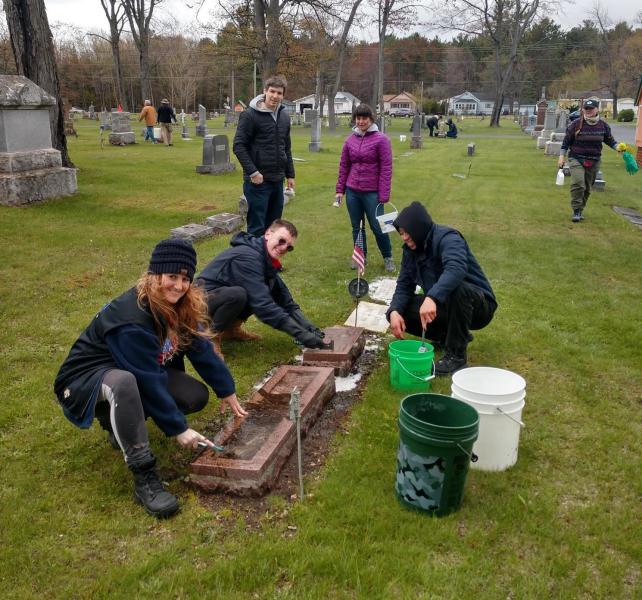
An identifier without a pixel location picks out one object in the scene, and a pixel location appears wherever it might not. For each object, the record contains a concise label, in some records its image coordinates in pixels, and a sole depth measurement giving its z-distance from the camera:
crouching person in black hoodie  4.00
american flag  5.59
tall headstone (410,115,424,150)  25.05
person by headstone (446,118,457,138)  32.22
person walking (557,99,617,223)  9.45
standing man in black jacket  6.44
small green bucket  3.90
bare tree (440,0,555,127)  41.19
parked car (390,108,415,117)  74.06
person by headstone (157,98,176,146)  22.68
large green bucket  2.57
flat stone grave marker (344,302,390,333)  5.25
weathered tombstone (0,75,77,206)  9.31
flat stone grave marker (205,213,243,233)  8.70
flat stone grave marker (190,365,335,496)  2.90
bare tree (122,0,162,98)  33.75
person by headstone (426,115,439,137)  33.19
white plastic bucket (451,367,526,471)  3.03
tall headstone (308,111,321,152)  21.64
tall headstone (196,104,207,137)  29.17
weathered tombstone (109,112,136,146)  22.09
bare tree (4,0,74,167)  10.70
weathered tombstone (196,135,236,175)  14.57
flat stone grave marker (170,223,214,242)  8.09
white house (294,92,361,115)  81.41
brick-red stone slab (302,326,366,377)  4.27
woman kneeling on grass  2.74
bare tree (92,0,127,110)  36.12
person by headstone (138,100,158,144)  23.17
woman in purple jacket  6.52
